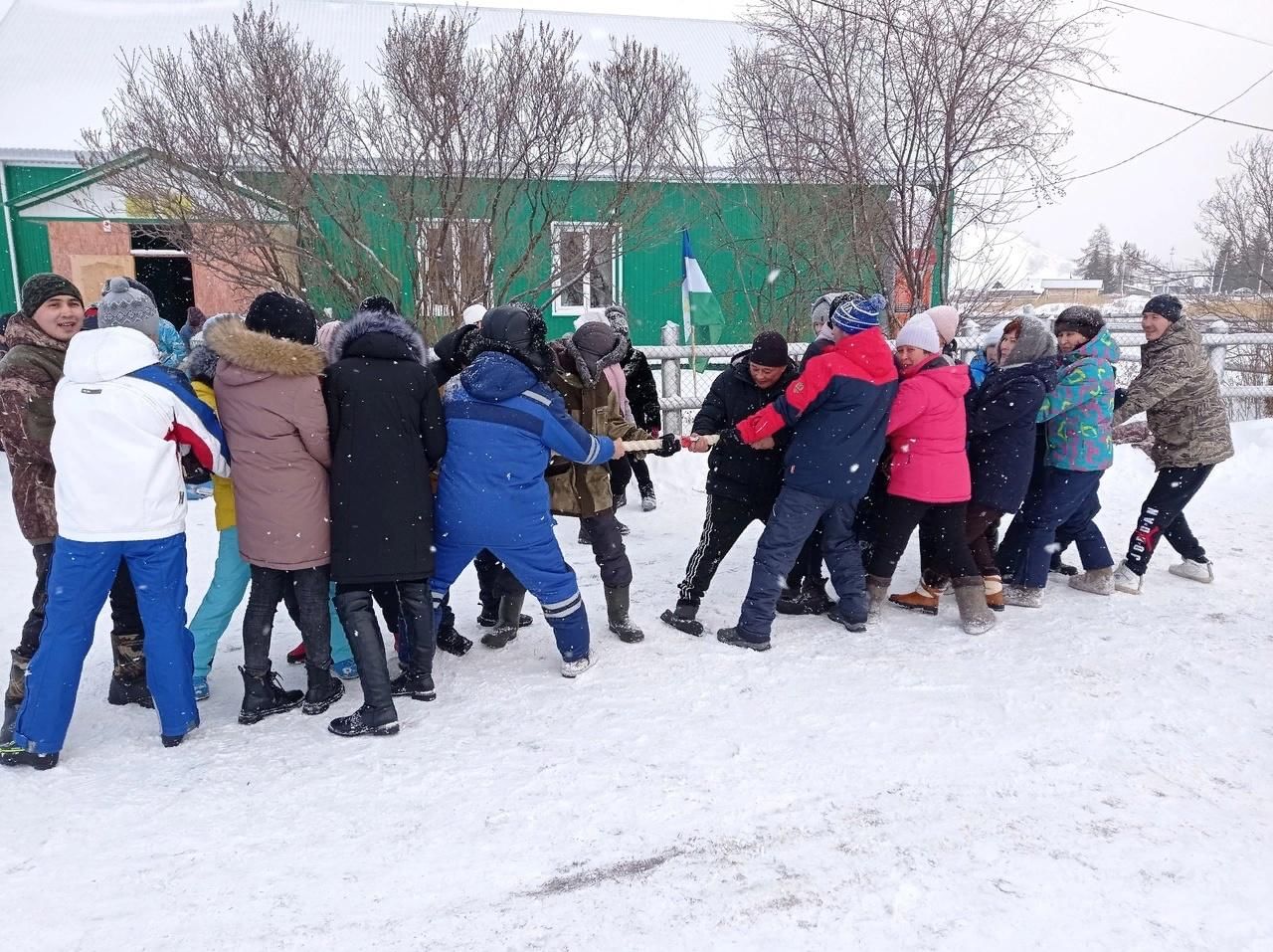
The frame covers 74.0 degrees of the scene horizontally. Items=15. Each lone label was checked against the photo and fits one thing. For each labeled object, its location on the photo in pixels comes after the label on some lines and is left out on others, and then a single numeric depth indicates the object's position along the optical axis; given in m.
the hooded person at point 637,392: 6.67
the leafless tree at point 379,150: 8.41
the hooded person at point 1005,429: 4.67
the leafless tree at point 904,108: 8.37
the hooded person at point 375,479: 3.49
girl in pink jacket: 4.50
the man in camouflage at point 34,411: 3.41
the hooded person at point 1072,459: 4.91
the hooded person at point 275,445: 3.42
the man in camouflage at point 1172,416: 5.12
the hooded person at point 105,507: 3.17
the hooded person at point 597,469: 4.32
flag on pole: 9.44
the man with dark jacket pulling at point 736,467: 4.58
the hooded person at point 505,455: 3.70
